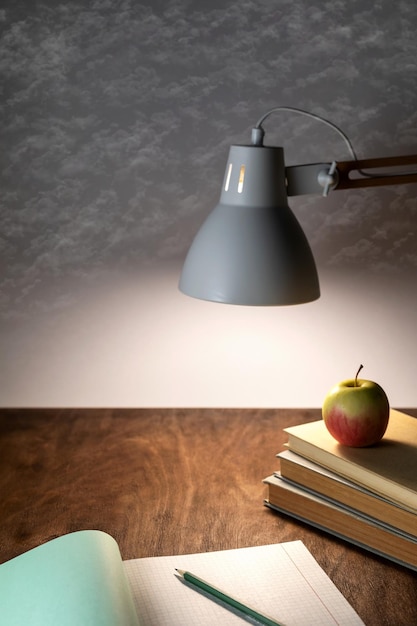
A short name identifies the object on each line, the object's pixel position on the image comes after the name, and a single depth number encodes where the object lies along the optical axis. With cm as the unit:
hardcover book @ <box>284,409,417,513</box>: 110
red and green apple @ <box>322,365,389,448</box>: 120
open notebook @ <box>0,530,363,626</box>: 89
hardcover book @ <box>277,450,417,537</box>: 109
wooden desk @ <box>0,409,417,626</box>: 109
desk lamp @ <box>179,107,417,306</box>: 106
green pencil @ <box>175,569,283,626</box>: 92
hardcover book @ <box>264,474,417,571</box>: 109
